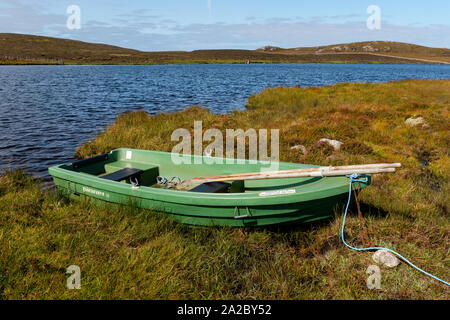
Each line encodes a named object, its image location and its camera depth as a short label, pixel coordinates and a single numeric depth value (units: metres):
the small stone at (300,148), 9.57
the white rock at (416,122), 12.22
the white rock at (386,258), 4.24
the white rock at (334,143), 9.69
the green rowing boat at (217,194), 4.87
